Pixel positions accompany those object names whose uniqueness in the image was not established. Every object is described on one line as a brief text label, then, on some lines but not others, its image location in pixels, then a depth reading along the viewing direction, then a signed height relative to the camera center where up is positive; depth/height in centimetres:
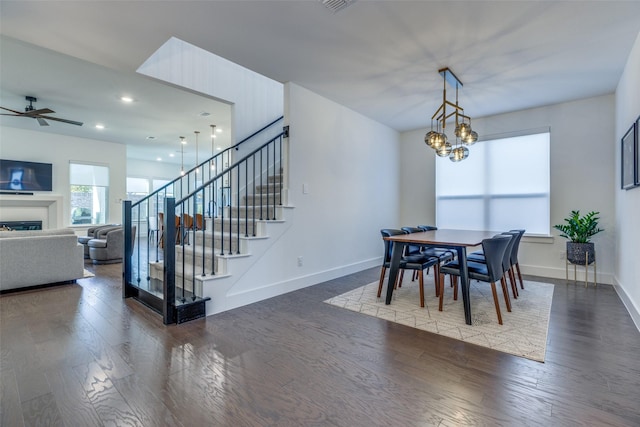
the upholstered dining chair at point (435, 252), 368 -55
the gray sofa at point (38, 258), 373 -64
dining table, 279 -32
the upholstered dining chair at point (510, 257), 316 -53
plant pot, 391 -54
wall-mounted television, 647 +81
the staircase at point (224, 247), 313 -43
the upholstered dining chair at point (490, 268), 269 -55
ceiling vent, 224 +162
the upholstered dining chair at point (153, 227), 843 -44
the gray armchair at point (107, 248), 562 -71
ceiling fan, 424 +148
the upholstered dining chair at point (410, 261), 327 -57
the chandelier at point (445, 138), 334 +85
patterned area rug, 237 -103
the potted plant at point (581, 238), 392 -34
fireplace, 648 -31
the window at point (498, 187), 475 +46
